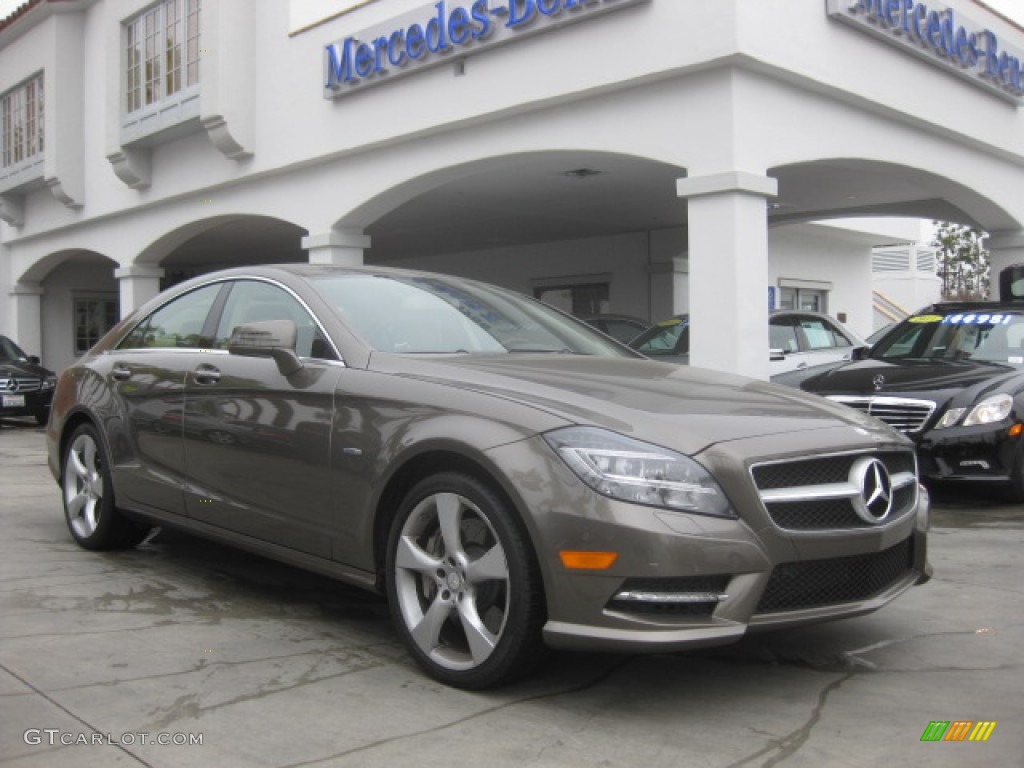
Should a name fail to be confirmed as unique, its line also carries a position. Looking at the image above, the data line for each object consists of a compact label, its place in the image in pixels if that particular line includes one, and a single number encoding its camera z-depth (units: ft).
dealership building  30.07
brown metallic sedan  10.21
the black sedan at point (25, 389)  47.47
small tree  100.17
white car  37.63
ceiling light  41.88
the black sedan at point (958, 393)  22.91
